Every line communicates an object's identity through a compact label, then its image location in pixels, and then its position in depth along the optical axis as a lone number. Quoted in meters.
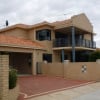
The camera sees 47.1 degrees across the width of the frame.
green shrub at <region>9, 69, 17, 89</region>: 5.40
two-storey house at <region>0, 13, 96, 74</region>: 13.63
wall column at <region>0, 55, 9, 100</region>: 4.84
